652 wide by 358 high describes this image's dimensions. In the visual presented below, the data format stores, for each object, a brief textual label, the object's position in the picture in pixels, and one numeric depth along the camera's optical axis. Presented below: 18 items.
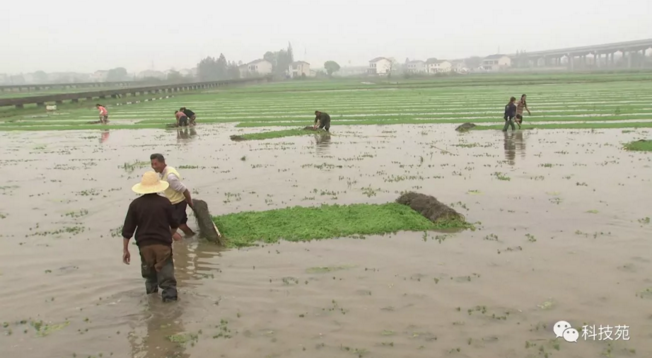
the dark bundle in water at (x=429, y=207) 10.56
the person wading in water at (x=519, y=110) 25.36
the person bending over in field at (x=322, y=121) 25.42
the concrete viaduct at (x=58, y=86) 83.33
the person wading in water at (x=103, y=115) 33.41
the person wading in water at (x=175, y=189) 8.62
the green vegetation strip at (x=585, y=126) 25.85
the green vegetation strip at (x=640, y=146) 18.97
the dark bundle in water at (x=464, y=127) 25.63
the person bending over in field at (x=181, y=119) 29.94
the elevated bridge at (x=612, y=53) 154.88
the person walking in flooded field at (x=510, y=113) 24.05
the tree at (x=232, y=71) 172.62
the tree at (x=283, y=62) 192.75
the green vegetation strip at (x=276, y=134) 24.77
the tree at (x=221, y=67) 170.12
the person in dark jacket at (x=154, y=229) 7.24
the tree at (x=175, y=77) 148.25
